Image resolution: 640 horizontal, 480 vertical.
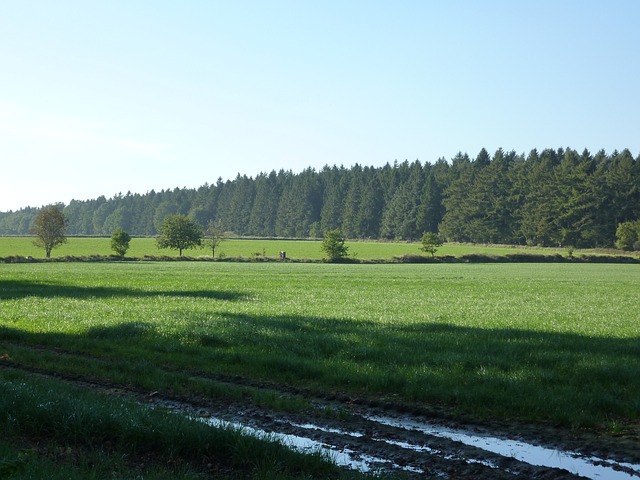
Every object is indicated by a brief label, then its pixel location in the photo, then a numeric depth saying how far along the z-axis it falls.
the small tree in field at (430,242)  104.81
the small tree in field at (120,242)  95.81
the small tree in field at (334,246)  98.12
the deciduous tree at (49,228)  98.12
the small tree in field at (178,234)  108.18
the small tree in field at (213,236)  112.38
